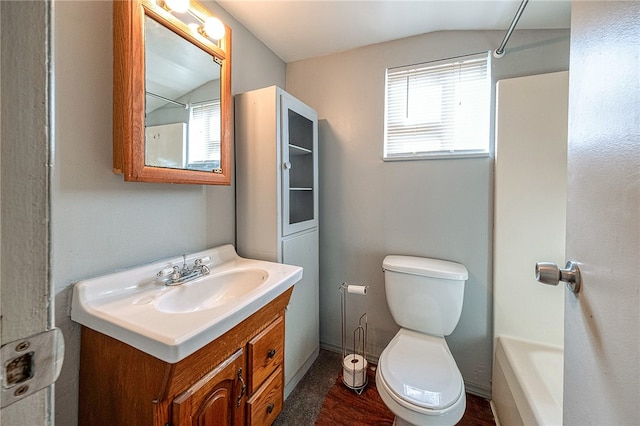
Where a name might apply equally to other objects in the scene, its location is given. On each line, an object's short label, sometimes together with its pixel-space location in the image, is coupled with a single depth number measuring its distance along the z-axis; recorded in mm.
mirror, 943
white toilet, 1047
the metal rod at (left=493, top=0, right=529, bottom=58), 1138
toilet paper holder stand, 1596
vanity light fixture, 1179
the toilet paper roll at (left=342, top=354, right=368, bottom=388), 1590
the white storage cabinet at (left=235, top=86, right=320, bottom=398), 1421
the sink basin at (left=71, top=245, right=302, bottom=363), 696
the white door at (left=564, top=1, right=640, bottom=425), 402
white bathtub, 1017
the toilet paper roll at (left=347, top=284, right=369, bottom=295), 1624
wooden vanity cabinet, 735
